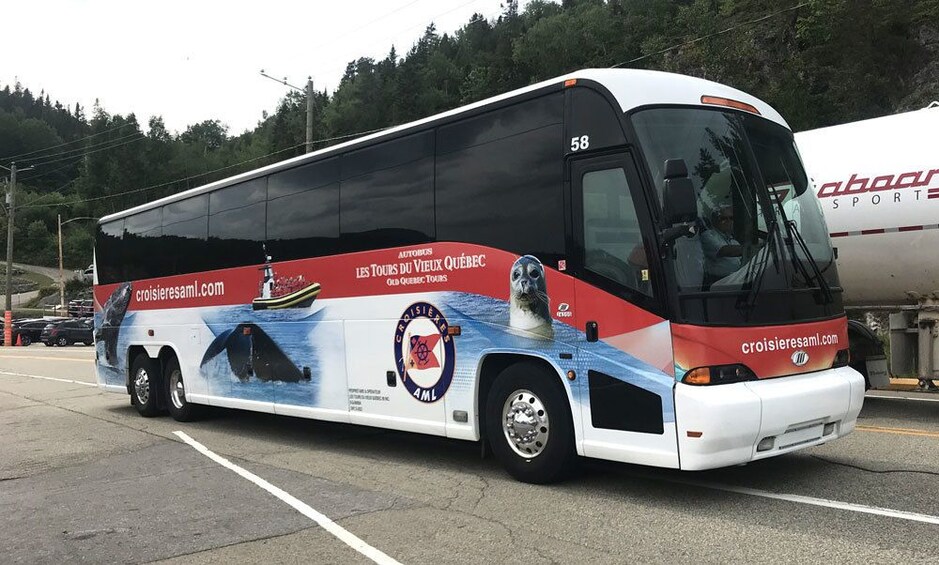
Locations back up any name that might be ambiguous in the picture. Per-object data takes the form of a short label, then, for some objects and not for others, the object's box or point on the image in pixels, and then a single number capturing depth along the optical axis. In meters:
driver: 5.44
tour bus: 5.37
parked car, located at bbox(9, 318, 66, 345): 46.52
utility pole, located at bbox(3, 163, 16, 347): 46.34
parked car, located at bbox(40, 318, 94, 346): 41.88
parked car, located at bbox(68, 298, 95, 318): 58.09
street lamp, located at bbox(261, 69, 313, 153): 25.81
